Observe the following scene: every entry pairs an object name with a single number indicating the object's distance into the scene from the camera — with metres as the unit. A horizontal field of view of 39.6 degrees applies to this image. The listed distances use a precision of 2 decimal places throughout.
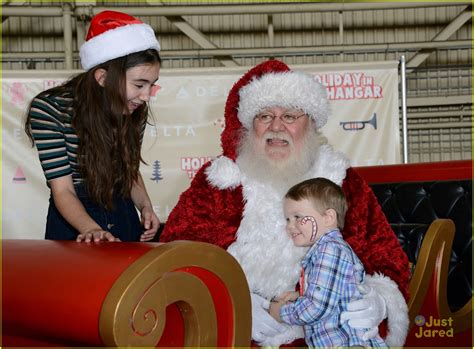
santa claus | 2.10
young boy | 1.65
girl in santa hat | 1.77
